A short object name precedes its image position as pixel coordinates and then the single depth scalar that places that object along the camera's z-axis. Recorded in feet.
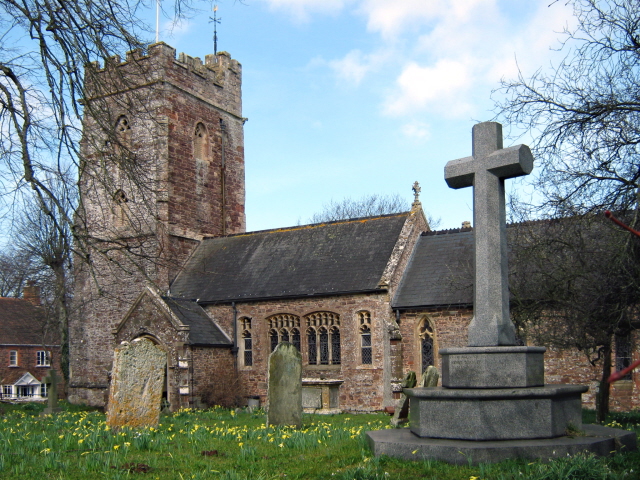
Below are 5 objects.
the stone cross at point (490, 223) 24.75
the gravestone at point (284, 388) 38.14
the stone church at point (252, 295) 69.51
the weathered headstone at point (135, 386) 35.88
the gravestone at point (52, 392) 65.36
